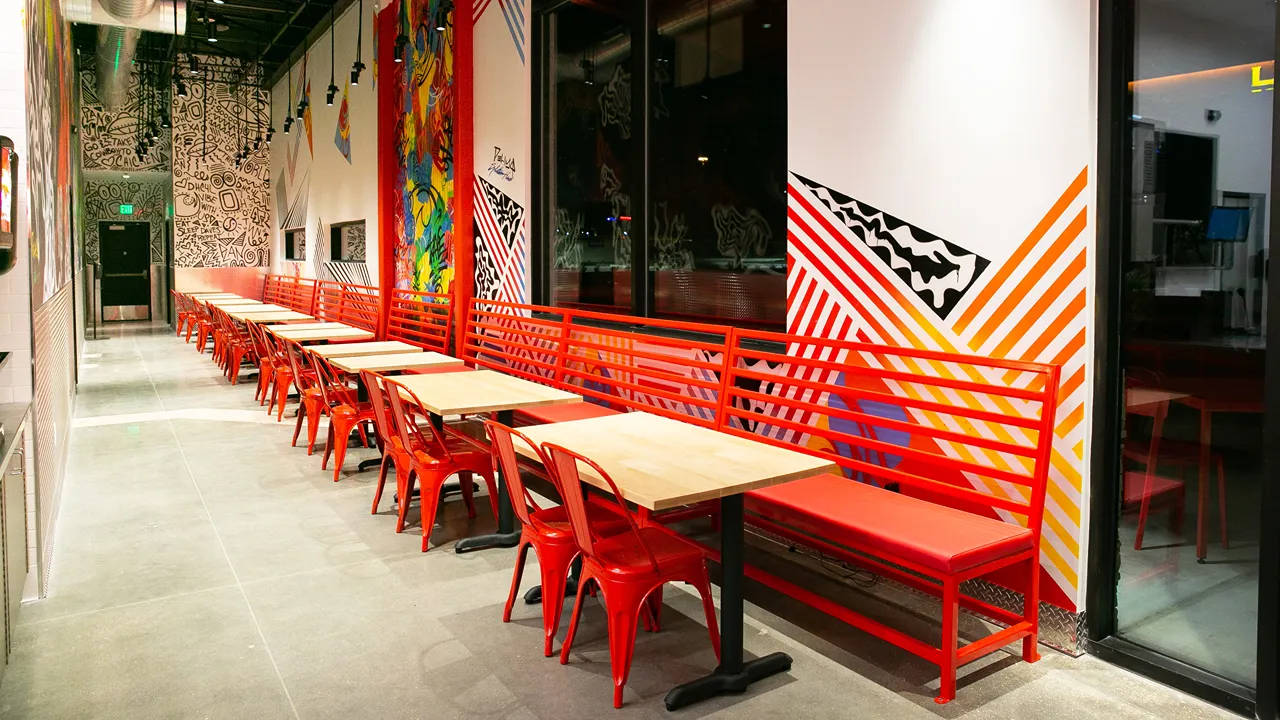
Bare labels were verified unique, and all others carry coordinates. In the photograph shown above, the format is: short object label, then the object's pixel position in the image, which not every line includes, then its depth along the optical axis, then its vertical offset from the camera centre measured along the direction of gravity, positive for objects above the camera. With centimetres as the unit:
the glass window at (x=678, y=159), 545 +110
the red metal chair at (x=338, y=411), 596 -68
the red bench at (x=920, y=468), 317 -70
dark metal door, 1933 +114
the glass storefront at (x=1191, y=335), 305 -9
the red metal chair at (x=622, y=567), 297 -89
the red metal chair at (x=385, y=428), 483 -67
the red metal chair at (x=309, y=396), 674 -63
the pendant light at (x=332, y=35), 1074 +410
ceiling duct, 961 +339
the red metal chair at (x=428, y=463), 460 -80
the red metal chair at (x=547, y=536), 334 -86
